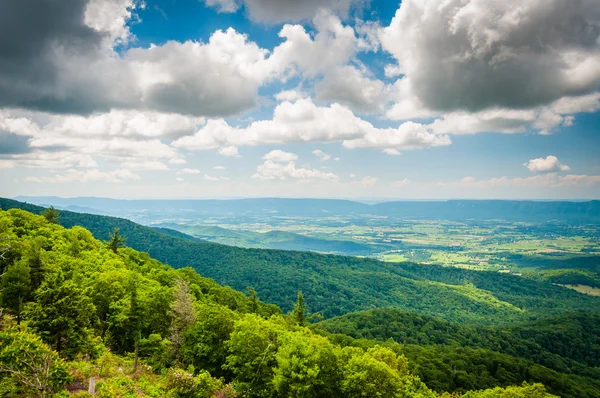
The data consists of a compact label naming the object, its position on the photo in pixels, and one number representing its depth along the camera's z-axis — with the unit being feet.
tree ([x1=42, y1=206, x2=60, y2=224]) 306.29
